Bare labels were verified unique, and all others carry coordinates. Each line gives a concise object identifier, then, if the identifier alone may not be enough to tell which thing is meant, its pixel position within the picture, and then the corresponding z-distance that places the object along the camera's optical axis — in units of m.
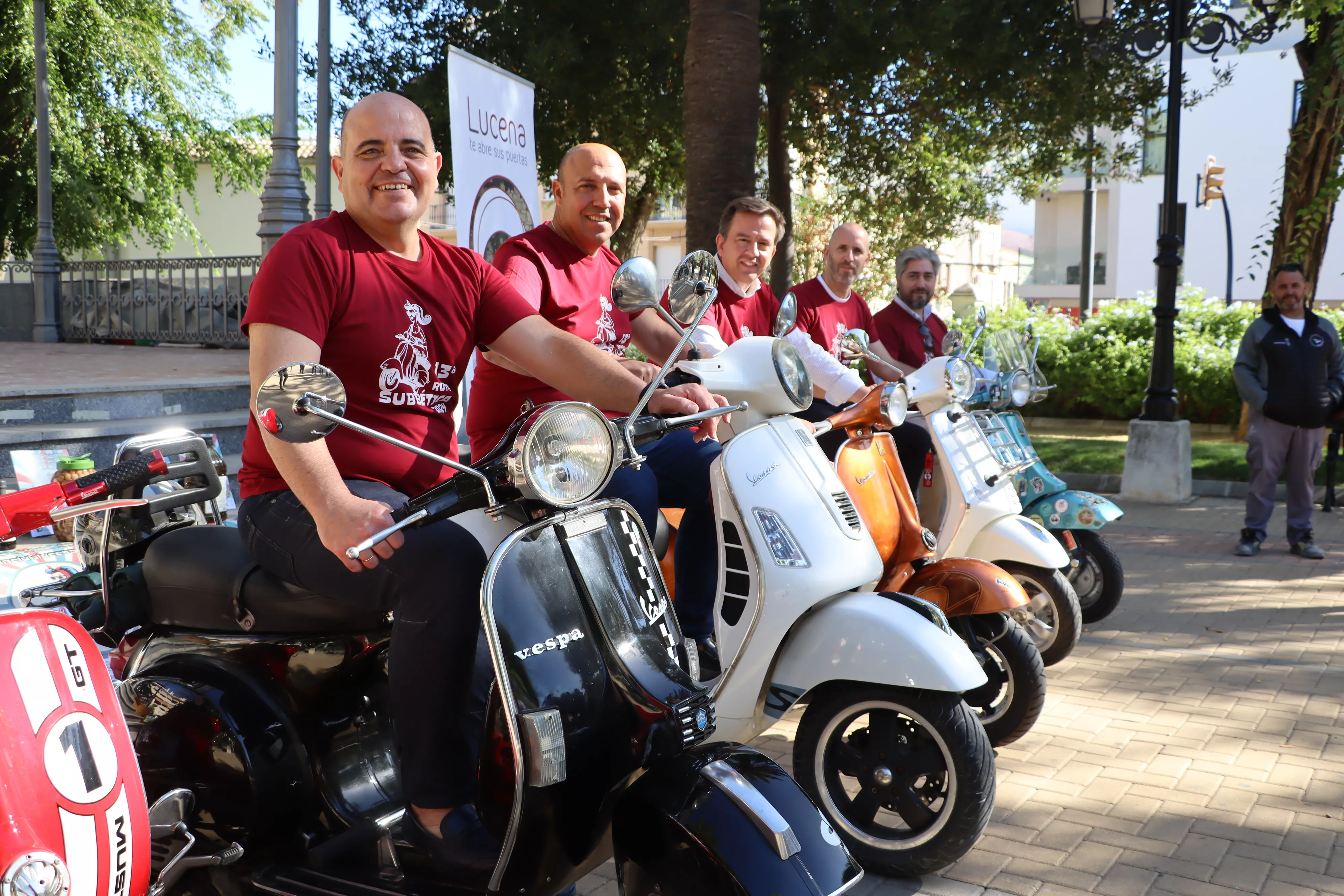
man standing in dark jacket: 7.39
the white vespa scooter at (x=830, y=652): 2.97
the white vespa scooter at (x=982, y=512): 4.60
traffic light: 20.12
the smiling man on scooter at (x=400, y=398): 2.25
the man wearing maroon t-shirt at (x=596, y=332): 3.55
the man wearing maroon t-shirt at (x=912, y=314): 6.08
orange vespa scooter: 3.74
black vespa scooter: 2.05
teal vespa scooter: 5.42
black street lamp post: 9.38
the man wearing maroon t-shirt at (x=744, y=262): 4.68
